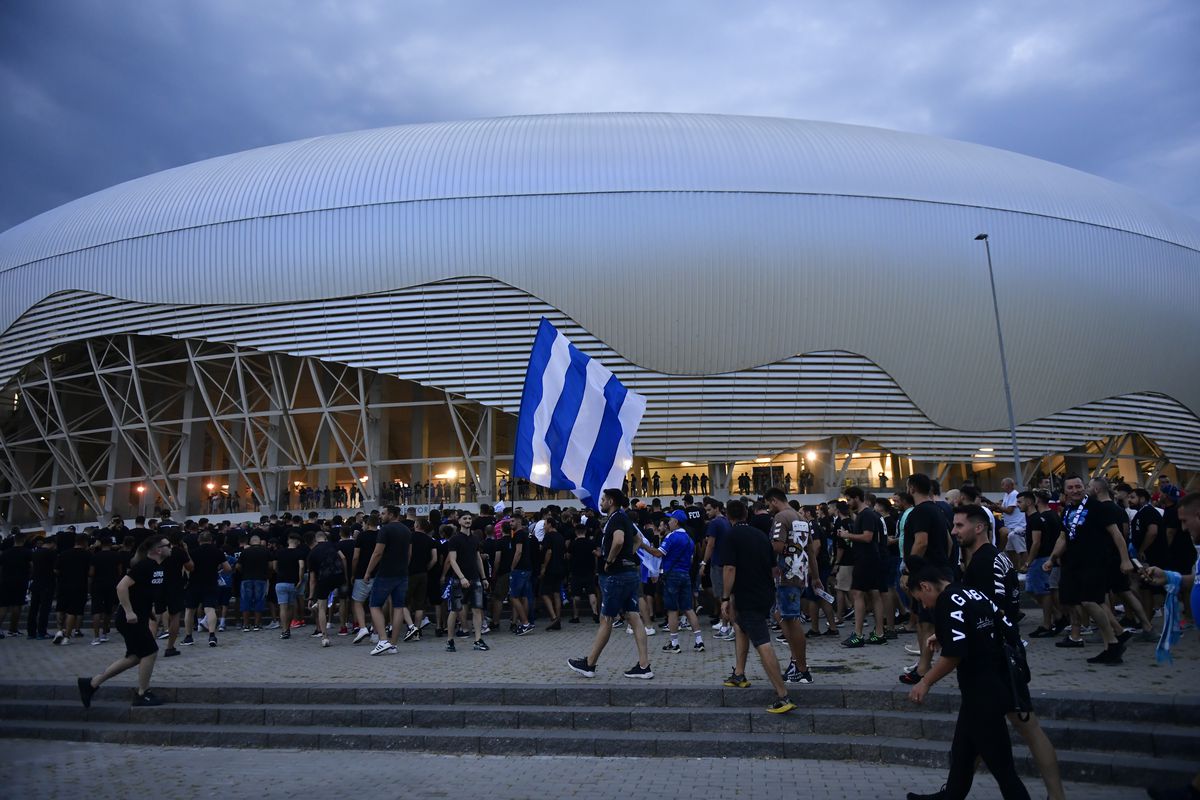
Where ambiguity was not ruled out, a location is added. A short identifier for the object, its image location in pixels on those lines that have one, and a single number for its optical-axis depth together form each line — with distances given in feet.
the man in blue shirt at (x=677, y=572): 35.86
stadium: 91.66
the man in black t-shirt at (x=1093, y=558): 25.46
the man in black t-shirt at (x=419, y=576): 39.19
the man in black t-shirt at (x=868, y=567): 30.60
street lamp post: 90.89
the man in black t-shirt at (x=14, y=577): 45.83
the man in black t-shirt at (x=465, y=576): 35.83
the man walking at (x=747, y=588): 23.09
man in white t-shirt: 36.37
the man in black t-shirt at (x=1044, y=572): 31.04
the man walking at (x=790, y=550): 29.17
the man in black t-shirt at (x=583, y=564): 42.39
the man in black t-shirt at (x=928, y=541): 23.59
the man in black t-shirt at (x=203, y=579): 41.13
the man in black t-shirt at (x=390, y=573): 34.94
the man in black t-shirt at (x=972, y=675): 14.52
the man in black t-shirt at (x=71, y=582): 42.91
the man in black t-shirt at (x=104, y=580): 42.60
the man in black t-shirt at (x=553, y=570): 41.57
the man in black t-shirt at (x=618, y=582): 26.66
